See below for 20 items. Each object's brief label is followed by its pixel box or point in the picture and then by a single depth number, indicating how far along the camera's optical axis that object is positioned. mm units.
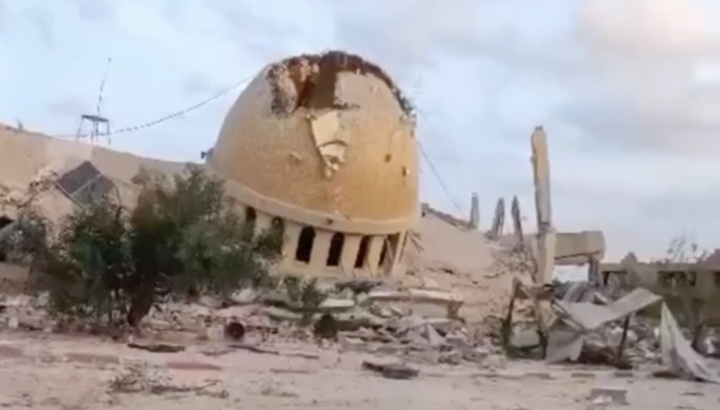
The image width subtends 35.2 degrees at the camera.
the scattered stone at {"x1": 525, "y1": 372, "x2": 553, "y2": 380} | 16828
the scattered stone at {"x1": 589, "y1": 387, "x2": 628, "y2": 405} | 13096
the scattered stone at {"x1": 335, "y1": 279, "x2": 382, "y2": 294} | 30031
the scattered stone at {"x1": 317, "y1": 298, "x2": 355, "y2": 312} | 25250
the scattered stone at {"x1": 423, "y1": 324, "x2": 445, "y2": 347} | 22277
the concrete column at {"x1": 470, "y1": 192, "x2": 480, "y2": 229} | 51912
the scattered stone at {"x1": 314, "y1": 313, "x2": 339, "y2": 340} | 23672
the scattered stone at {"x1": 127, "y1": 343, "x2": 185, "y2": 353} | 16875
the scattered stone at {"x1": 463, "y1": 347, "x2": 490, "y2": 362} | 19781
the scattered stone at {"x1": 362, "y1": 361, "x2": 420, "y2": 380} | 15258
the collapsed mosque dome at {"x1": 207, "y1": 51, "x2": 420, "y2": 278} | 33438
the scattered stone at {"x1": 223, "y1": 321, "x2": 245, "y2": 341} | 21125
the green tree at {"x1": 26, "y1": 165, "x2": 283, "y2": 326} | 19844
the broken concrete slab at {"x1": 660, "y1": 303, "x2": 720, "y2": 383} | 18891
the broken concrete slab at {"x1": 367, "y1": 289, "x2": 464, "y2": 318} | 28641
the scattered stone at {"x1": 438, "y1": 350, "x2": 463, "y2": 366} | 19094
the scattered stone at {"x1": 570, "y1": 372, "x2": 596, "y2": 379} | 17558
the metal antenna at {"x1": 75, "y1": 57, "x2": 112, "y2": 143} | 43906
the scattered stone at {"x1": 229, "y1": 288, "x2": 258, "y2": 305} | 24828
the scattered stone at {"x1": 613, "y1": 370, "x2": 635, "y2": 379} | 18372
